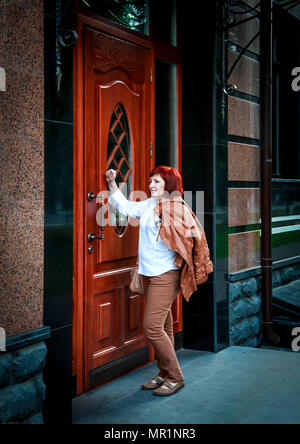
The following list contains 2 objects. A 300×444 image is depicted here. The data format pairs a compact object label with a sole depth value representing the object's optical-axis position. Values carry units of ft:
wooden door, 15.37
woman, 15.03
